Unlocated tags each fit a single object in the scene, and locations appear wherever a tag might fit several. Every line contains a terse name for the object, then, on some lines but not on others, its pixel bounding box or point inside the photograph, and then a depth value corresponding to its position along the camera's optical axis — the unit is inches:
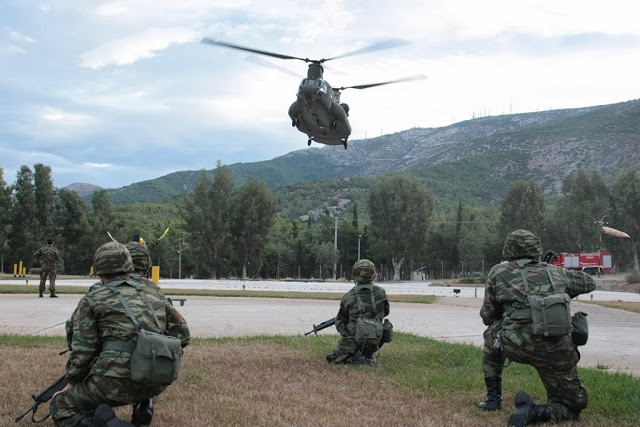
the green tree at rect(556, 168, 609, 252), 2979.8
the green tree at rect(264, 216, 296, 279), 3841.0
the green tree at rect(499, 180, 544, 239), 2992.1
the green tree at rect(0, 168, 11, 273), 2519.7
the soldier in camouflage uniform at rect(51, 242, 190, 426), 186.5
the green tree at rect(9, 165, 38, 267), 2561.5
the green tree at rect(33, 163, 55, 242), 2618.1
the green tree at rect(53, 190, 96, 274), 2847.0
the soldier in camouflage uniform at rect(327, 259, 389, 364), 337.7
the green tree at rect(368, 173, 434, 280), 3043.8
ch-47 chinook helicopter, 856.3
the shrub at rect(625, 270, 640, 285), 1768.0
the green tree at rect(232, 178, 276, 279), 2876.5
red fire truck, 2304.4
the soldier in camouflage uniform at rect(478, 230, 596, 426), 219.3
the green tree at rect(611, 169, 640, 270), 2903.5
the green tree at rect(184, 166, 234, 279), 2844.5
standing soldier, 782.5
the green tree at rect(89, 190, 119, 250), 2891.2
